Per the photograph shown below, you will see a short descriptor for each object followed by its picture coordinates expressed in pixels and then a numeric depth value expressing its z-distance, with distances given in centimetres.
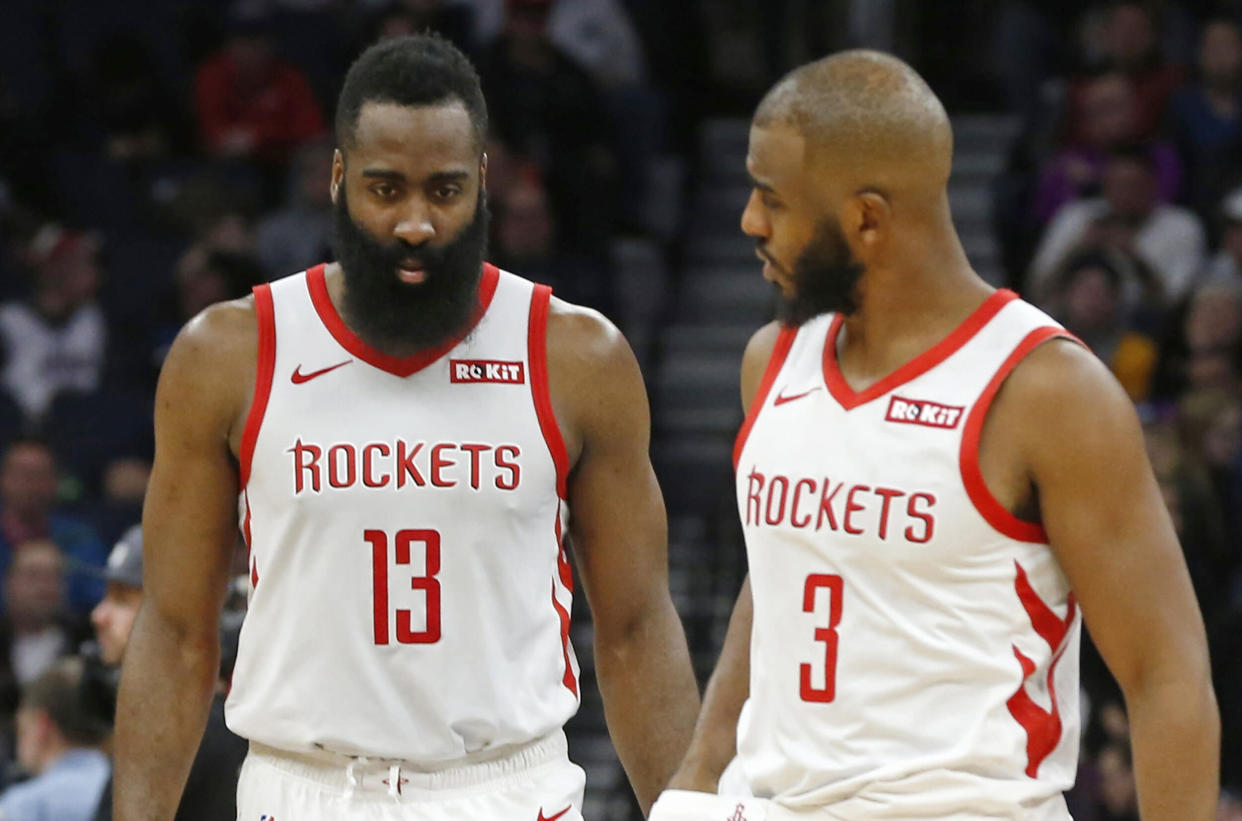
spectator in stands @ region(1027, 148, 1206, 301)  1859
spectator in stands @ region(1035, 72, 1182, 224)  1972
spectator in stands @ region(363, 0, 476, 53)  2106
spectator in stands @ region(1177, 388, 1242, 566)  1608
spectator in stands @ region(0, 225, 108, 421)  2066
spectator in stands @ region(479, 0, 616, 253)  2009
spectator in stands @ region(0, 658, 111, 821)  1221
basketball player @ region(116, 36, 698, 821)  774
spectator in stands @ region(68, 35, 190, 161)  2225
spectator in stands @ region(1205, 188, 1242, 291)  1814
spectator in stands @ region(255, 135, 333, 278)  2050
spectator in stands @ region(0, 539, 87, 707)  1700
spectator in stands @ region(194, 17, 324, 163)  2198
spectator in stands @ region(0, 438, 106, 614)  1809
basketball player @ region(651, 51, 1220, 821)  622
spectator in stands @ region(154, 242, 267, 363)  1945
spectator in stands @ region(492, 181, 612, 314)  1834
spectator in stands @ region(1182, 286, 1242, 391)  1683
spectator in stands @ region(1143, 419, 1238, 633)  1540
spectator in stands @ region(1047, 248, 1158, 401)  1744
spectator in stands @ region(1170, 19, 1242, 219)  1945
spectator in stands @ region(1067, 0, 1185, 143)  2042
